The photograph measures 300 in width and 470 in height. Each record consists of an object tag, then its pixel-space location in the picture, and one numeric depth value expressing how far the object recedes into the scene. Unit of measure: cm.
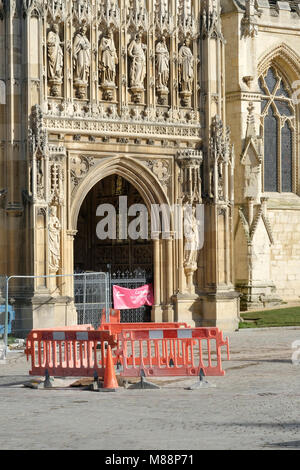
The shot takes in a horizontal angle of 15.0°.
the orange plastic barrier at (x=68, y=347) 1839
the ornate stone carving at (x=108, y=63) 2931
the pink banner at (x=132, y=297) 2970
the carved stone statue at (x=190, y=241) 3072
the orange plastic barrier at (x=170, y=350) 1859
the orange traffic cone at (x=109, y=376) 1752
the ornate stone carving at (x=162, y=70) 3042
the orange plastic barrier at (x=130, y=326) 2170
